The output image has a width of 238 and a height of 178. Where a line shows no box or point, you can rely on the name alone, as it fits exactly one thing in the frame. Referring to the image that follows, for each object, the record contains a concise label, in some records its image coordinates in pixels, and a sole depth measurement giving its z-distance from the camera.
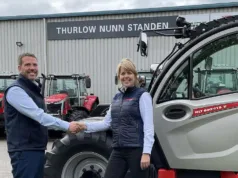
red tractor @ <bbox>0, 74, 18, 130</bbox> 11.38
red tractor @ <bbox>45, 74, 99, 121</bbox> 10.53
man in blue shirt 3.12
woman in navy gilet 3.16
